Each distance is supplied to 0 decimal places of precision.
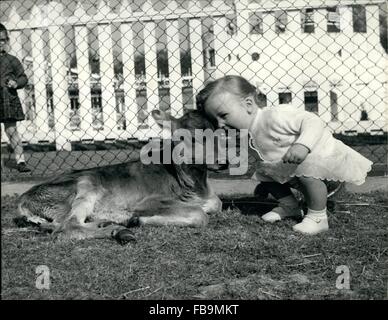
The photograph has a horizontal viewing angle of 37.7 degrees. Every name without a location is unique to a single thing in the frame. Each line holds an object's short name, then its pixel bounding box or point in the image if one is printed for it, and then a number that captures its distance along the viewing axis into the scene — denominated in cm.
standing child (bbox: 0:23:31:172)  747
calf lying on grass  429
